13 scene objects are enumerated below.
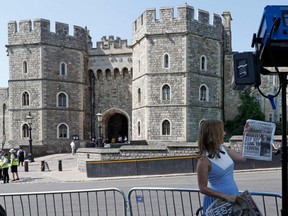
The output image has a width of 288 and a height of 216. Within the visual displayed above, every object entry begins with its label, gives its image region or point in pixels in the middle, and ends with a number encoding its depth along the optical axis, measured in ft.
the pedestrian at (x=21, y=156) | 80.38
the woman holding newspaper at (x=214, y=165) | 10.85
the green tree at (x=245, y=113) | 107.34
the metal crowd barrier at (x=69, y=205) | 25.99
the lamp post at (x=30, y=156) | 83.11
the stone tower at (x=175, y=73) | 92.02
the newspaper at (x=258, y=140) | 11.73
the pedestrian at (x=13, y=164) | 54.49
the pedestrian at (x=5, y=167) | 52.29
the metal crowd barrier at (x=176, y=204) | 24.77
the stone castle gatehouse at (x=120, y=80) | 92.68
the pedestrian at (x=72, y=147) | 97.47
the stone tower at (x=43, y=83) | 103.45
